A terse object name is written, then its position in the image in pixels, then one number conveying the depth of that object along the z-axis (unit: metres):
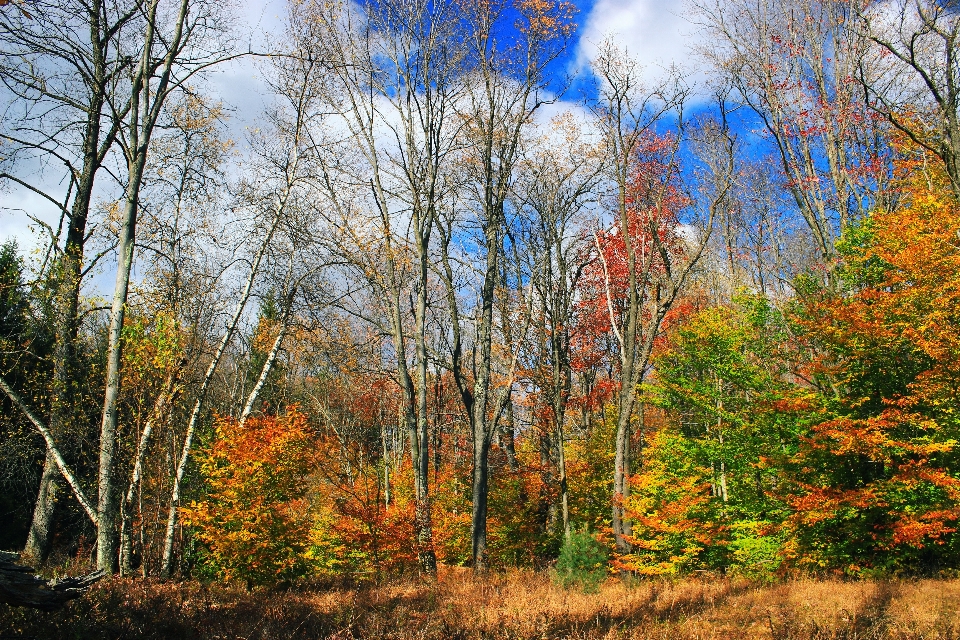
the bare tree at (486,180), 14.40
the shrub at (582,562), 11.38
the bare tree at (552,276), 18.30
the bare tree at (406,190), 14.05
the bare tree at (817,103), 15.59
